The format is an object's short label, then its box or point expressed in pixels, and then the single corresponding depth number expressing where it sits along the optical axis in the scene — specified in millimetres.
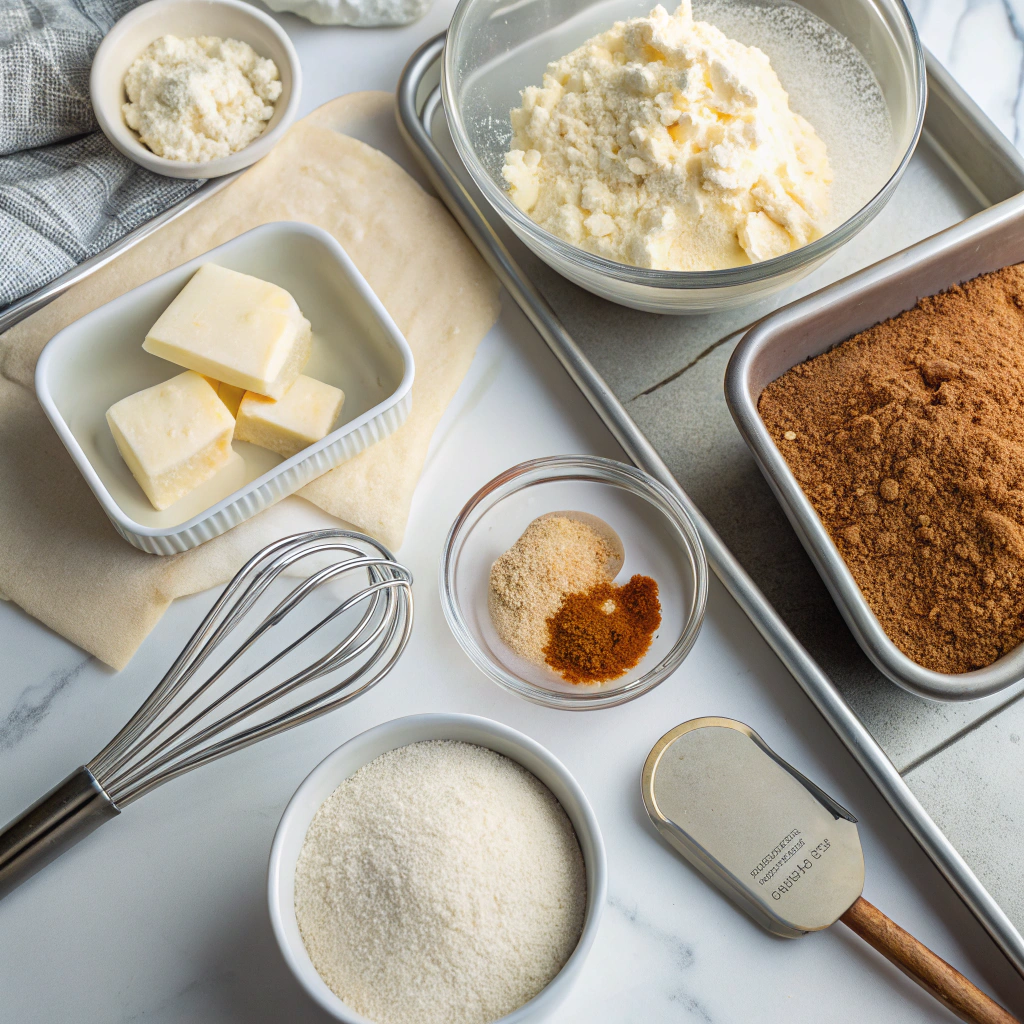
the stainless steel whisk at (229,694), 606
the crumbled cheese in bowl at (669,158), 657
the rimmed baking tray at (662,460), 629
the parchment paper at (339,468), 693
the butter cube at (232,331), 664
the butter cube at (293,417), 670
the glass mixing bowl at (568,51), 661
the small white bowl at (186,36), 749
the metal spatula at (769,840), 614
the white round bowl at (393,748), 542
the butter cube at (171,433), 652
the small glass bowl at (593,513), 658
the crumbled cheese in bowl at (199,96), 744
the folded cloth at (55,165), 746
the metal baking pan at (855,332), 597
